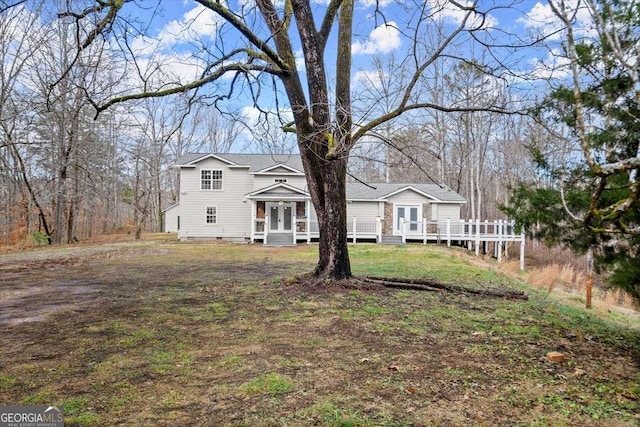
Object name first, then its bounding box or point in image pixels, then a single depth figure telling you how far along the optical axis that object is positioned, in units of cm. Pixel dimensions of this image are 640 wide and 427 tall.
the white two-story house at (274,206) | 2280
